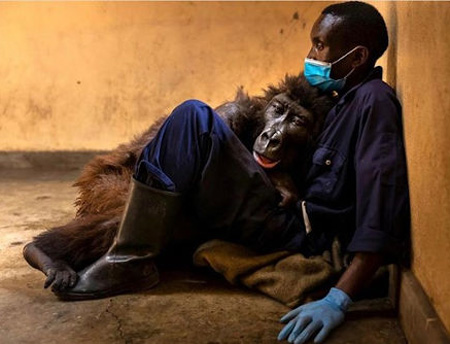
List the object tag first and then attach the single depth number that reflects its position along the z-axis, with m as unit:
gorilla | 1.96
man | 1.69
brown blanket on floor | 1.81
